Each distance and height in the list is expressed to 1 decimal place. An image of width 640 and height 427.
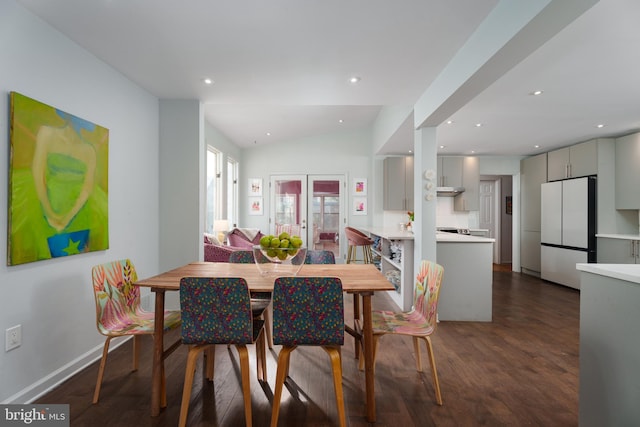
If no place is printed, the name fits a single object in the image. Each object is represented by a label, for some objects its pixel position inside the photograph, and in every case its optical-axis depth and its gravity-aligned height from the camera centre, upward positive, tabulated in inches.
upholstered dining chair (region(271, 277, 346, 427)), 63.5 -21.0
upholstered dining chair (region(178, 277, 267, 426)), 63.4 -21.4
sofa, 153.2 -17.0
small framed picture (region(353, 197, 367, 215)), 270.7 +7.7
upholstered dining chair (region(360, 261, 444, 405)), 78.2 -28.2
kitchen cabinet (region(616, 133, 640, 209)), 171.9 +24.3
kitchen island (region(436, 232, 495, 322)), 136.6 -28.6
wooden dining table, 70.4 -16.8
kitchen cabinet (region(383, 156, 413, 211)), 242.4 +23.9
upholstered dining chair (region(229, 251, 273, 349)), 88.0 -26.6
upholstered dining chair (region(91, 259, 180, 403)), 77.0 -25.4
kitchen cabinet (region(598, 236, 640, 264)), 162.2 -18.5
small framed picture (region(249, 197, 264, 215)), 274.5 +6.5
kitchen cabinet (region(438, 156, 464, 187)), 241.3 +33.1
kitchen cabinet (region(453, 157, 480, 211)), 240.1 +24.7
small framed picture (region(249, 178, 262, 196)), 274.8 +23.8
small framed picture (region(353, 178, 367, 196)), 271.1 +23.1
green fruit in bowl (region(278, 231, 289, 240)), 80.1 -5.8
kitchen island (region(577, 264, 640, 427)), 51.3 -22.6
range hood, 231.0 +17.6
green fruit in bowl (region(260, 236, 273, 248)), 78.9 -6.9
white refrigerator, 183.3 -7.8
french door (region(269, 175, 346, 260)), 273.7 +5.1
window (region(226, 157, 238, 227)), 250.7 +17.8
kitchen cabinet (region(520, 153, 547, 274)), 227.0 +4.4
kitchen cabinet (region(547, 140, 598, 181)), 186.9 +34.0
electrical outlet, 71.8 -28.8
